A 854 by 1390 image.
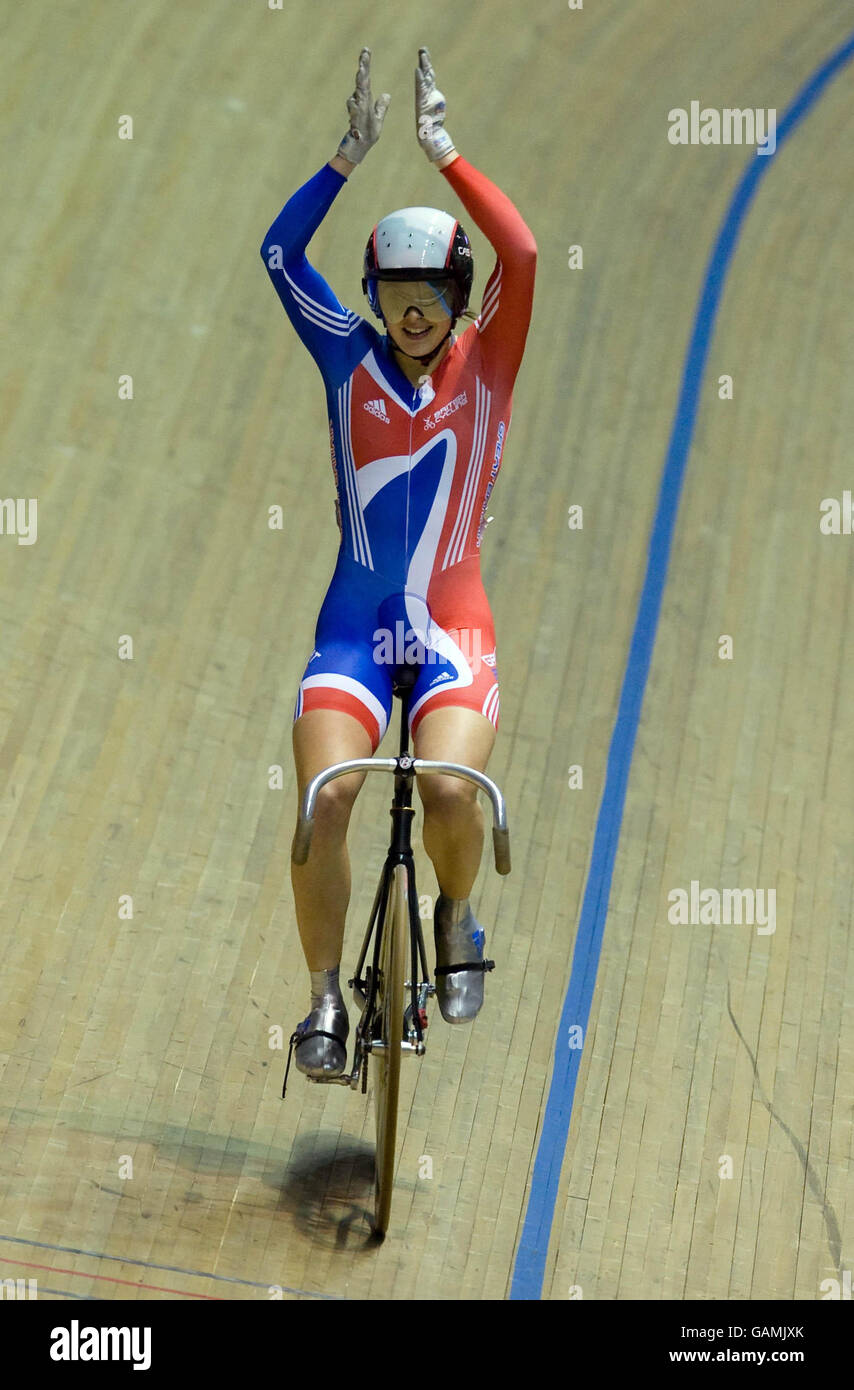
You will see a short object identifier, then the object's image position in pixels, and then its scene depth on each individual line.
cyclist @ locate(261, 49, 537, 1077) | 6.57
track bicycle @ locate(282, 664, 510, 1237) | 6.15
